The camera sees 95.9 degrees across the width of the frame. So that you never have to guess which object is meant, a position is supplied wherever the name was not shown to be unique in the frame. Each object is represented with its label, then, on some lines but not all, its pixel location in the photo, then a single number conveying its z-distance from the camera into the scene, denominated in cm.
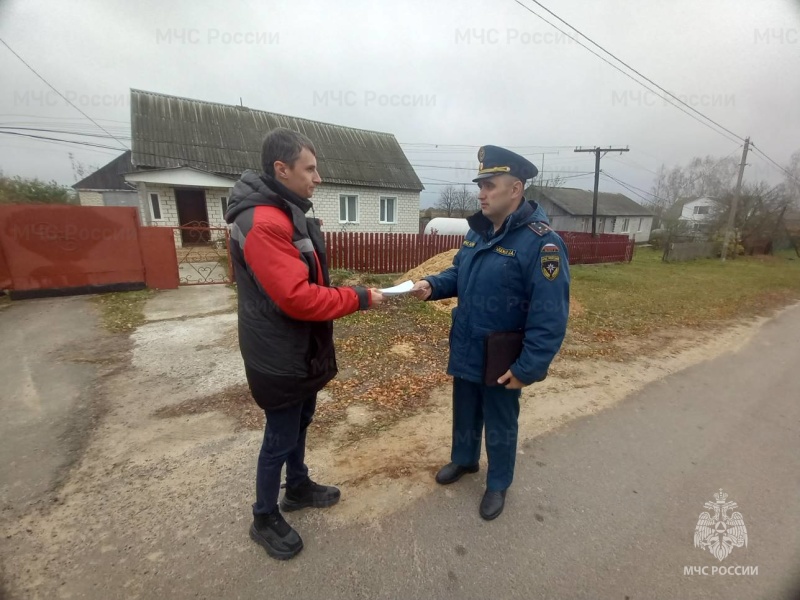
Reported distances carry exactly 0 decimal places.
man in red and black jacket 151
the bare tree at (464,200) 4834
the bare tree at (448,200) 4734
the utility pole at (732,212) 1930
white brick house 1258
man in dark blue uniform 190
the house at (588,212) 3372
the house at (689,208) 4249
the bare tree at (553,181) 4084
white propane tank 2114
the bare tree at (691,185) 4790
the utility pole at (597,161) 2236
